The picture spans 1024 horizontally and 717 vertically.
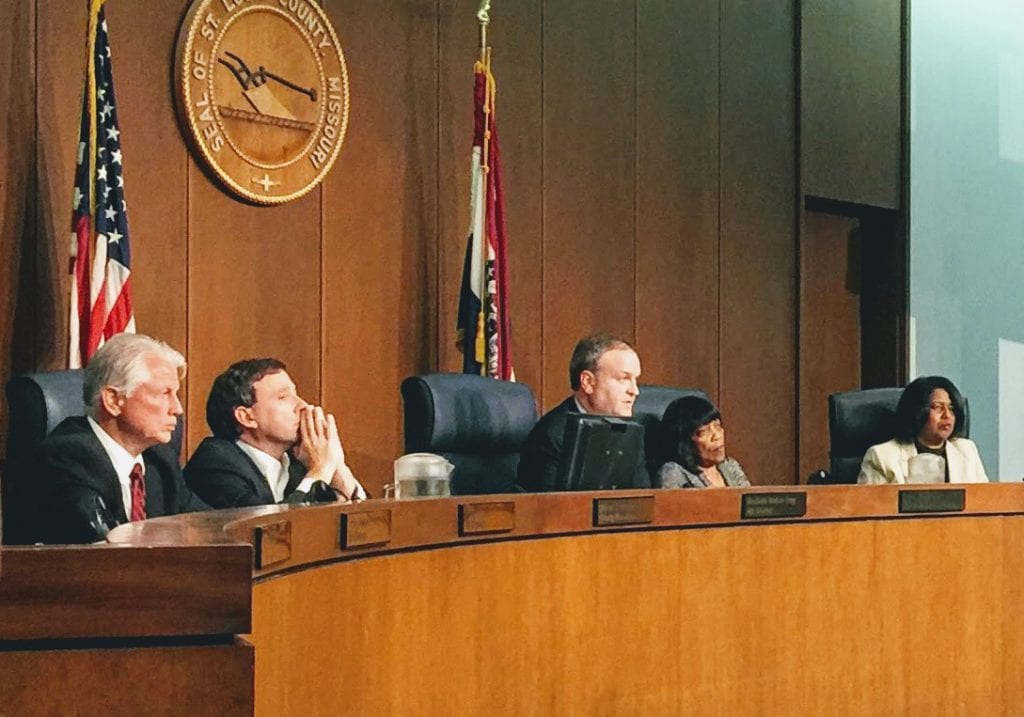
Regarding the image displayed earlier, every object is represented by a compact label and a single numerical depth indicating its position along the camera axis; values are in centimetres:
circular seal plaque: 507
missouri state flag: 549
